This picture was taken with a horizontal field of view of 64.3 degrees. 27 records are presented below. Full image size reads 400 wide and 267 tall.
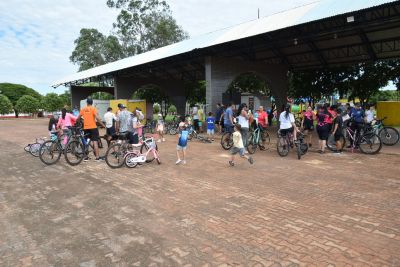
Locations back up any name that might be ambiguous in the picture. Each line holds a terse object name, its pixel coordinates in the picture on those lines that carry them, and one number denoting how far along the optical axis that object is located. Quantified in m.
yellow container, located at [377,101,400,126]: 22.02
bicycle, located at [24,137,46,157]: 11.63
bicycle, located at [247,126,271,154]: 11.28
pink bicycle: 8.87
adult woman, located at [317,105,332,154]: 10.65
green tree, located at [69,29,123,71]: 49.06
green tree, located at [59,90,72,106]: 70.13
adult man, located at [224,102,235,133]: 12.65
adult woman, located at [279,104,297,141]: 10.23
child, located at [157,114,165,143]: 13.11
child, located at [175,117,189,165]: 9.36
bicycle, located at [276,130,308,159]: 10.56
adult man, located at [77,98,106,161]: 9.42
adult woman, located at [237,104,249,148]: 10.33
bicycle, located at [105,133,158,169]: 8.90
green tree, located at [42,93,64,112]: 67.81
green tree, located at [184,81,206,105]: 41.38
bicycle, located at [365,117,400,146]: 12.01
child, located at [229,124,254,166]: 8.95
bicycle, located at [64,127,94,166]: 9.45
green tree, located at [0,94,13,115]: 61.12
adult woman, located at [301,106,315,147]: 12.12
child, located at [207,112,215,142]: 17.01
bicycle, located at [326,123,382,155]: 10.87
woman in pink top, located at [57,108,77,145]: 10.70
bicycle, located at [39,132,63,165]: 9.64
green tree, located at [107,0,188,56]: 44.19
